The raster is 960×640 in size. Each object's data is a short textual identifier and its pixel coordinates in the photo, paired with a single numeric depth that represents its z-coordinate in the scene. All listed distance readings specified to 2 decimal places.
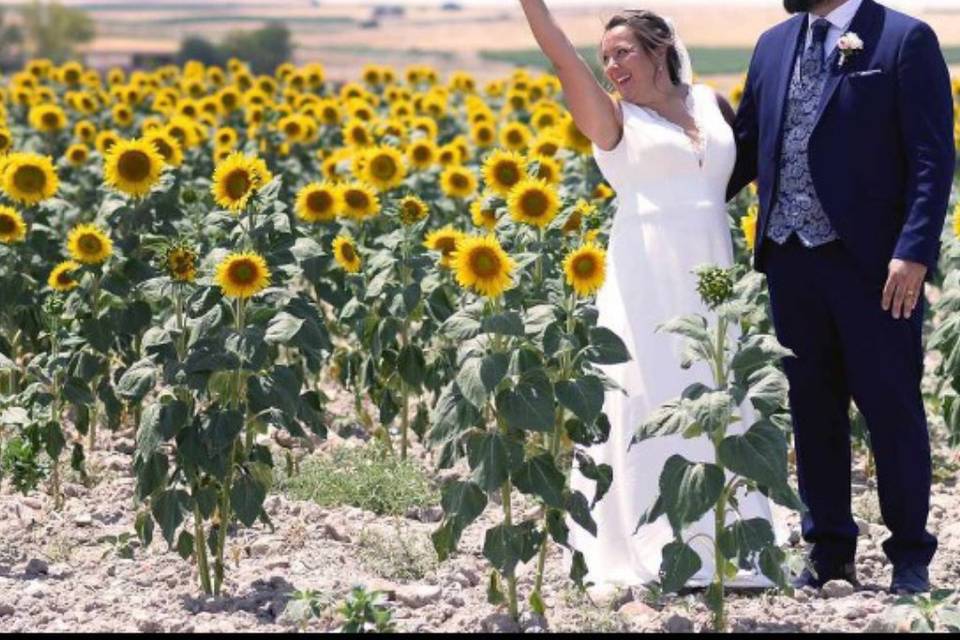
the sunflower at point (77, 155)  14.91
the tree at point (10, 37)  62.95
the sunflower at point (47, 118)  16.50
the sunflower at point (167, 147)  11.60
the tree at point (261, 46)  55.65
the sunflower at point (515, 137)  13.74
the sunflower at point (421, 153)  13.25
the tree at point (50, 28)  64.59
